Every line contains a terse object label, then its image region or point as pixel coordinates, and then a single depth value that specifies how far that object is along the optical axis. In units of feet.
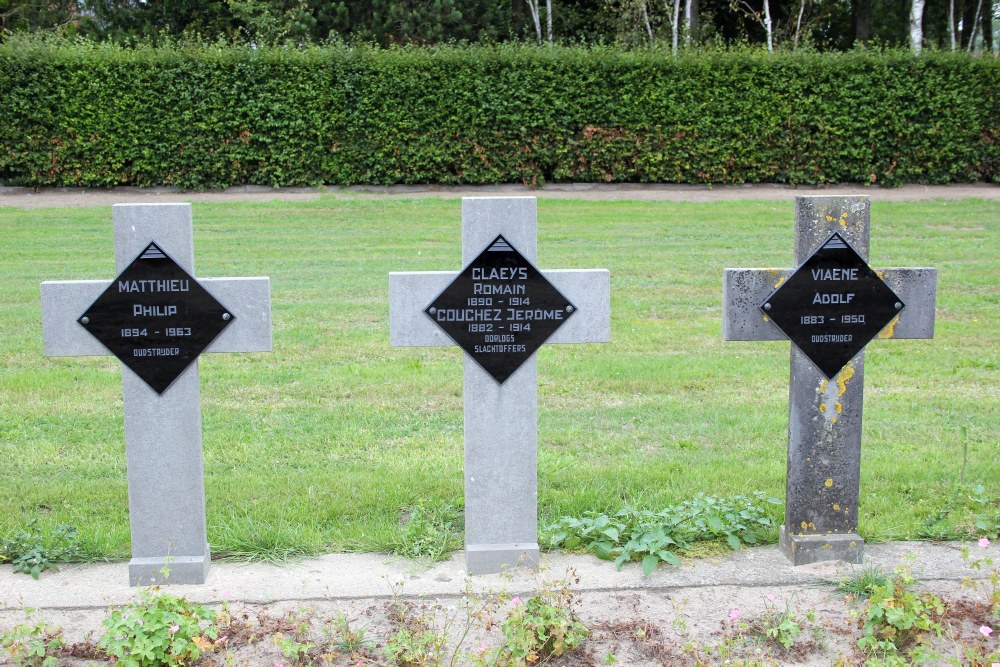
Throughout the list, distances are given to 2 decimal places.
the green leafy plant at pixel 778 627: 10.77
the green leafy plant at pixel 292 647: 10.19
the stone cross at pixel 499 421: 12.77
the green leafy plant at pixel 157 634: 10.01
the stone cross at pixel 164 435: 12.48
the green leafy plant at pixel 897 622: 10.46
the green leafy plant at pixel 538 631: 10.20
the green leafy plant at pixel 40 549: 12.80
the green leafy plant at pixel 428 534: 13.32
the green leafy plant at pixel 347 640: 10.68
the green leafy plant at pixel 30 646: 10.12
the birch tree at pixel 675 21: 79.71
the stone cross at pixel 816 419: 12.93
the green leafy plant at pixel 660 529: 13.02
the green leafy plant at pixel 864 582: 11.94
